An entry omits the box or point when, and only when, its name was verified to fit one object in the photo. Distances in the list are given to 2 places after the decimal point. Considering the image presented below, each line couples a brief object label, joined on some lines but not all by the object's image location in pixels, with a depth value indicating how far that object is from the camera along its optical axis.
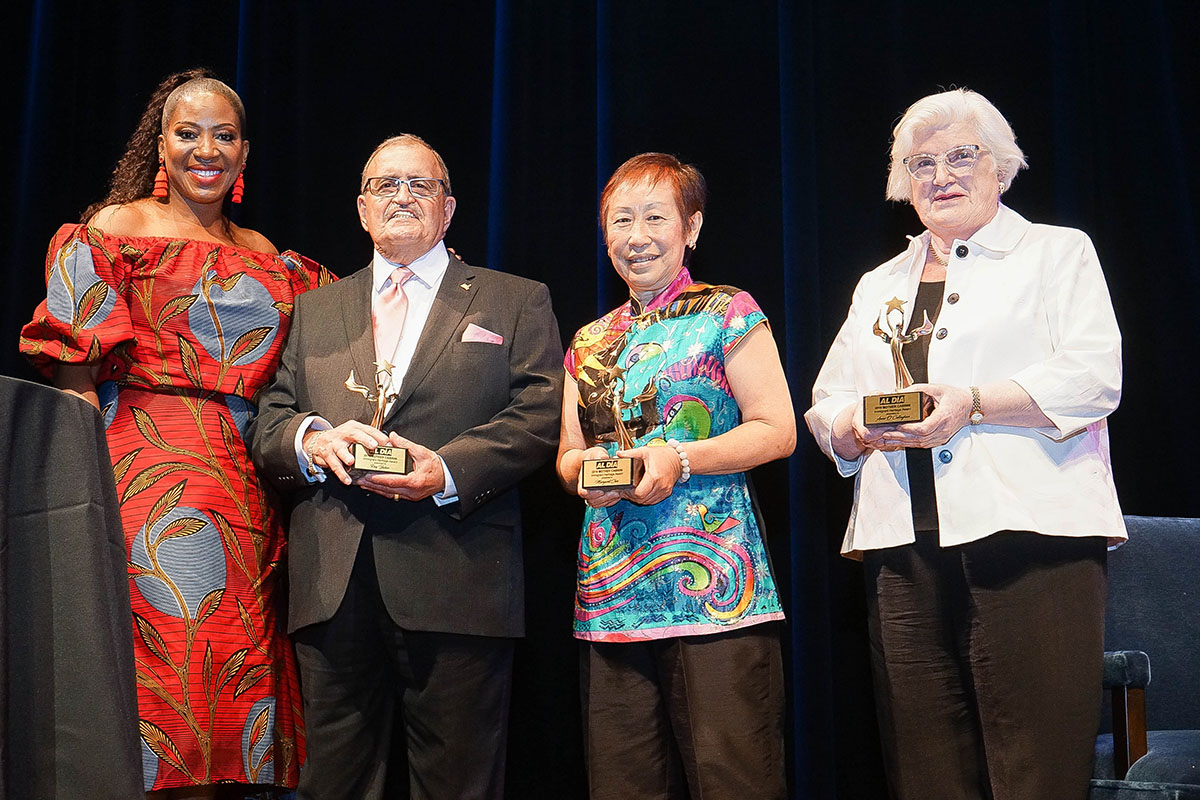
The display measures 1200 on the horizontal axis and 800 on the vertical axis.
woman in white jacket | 1.93
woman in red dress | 2.38
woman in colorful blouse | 2.20
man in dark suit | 2.32
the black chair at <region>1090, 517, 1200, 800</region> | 2.71
